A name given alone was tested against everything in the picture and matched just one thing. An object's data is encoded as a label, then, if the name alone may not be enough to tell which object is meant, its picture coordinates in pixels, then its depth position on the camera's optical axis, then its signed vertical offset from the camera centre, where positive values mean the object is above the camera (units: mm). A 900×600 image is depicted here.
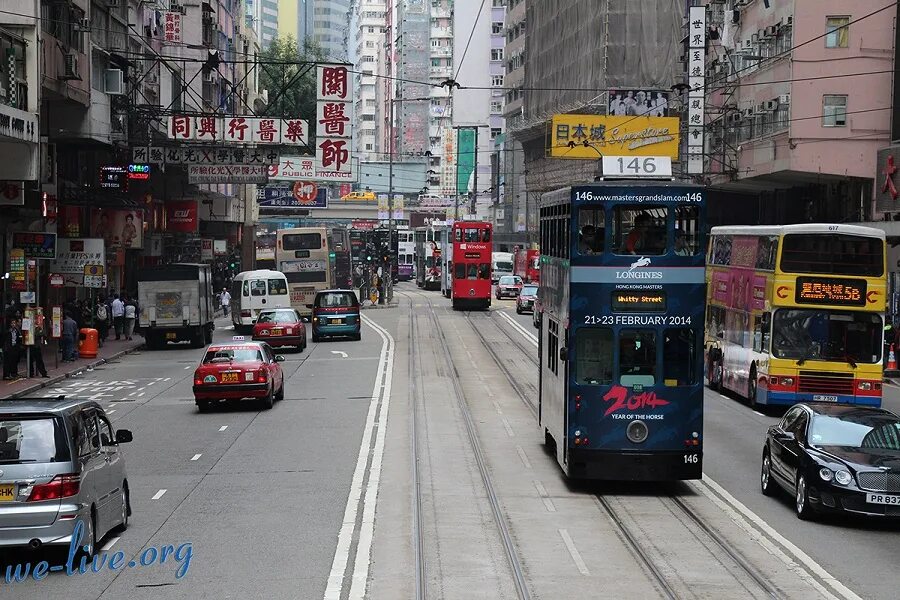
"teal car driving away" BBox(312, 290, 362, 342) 49781 -3458
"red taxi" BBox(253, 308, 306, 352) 43844 -3556
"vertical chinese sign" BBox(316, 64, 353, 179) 41781 +3411
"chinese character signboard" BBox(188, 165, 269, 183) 45656 +1601
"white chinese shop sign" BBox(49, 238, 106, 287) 42175 -1148
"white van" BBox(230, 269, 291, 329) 55188 -3092
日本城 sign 66250 +4337
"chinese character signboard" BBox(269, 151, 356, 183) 54831 +2182
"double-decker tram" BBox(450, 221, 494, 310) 67750 -2365
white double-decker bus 63938 -1834
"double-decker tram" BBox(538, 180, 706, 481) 17531 -1423
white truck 46781 -2826
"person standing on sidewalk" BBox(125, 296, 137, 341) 51219 -3663
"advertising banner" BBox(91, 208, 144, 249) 52562 -318
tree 114750 +12035
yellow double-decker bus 26531 -1836
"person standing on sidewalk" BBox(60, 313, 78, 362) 40594 -3680
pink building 44500 +4264
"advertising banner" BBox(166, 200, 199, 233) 66000 +161
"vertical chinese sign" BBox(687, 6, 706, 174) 53938 +5754
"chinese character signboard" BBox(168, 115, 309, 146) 44375 +3015
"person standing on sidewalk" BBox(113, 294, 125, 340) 50781 -3537
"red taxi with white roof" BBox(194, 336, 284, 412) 27422 -3188
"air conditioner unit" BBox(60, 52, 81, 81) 39906 +4603
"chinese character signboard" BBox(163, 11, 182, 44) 61344 +8888
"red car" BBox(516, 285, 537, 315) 65188 -3762
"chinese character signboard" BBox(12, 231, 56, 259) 36031 -633
